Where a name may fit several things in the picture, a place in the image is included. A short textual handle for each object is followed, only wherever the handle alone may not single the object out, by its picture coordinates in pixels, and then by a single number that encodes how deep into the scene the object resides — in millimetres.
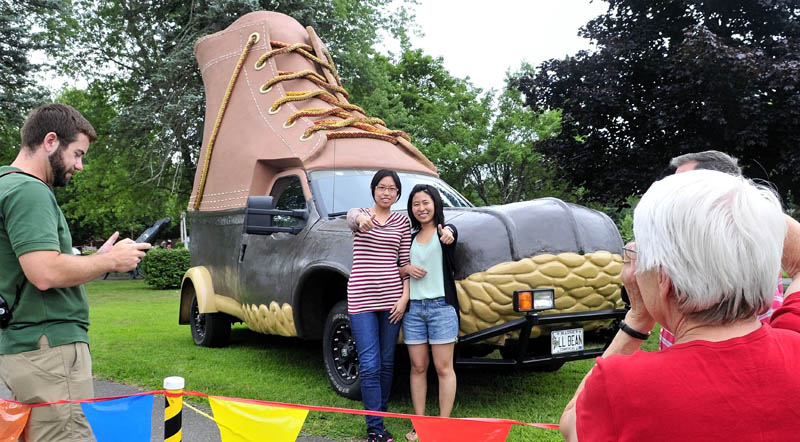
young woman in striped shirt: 4312
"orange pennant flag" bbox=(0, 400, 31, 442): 2580
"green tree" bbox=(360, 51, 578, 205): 22672
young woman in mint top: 4230
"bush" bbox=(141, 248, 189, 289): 19969
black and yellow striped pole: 2676
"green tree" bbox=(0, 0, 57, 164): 17031
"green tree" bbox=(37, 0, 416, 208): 17578
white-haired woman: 1234
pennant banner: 2631
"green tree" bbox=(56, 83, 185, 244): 21047
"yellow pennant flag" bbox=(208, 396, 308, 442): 2803
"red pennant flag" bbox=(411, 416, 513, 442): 2619
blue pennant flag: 2889
